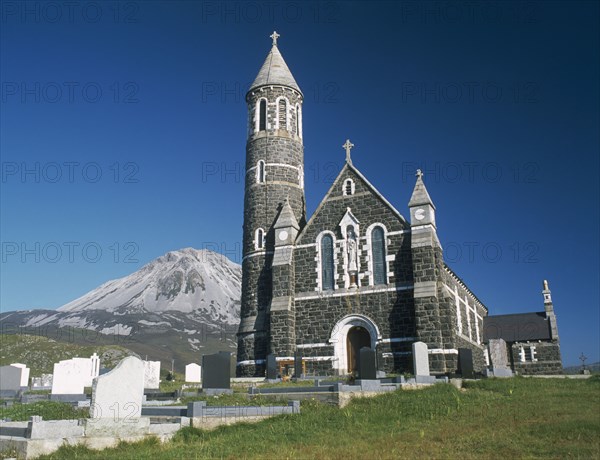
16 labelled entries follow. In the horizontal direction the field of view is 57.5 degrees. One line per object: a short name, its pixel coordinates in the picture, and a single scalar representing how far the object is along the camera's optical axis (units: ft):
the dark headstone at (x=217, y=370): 65.77
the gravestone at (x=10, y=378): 95.86
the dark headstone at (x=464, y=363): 78.69
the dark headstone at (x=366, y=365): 66.44
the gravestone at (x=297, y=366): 88.84
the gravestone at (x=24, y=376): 108.17
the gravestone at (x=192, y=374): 114.93
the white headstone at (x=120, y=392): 39.63
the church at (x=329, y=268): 88.12
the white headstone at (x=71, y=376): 91.76
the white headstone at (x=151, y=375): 106.22
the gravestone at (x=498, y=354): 87.88
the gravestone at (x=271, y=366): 88.80
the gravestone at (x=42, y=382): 115.33
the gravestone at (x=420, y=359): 72.64
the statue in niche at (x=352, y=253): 94.68
